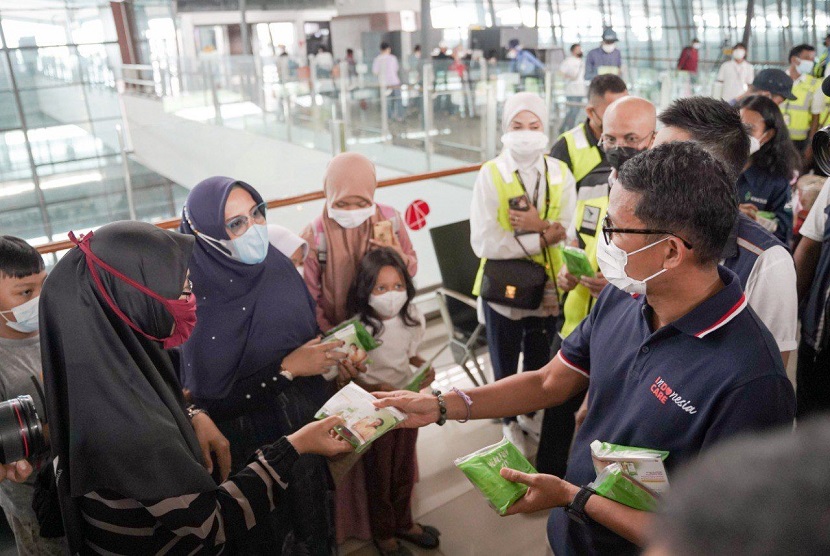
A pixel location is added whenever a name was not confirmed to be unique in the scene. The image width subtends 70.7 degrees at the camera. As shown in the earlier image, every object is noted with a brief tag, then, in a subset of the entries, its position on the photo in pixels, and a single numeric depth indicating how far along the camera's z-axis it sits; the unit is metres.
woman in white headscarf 2.87
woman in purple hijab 2.01
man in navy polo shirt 1.15
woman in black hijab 1.26
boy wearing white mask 1.75
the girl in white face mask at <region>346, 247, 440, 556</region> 2.42
